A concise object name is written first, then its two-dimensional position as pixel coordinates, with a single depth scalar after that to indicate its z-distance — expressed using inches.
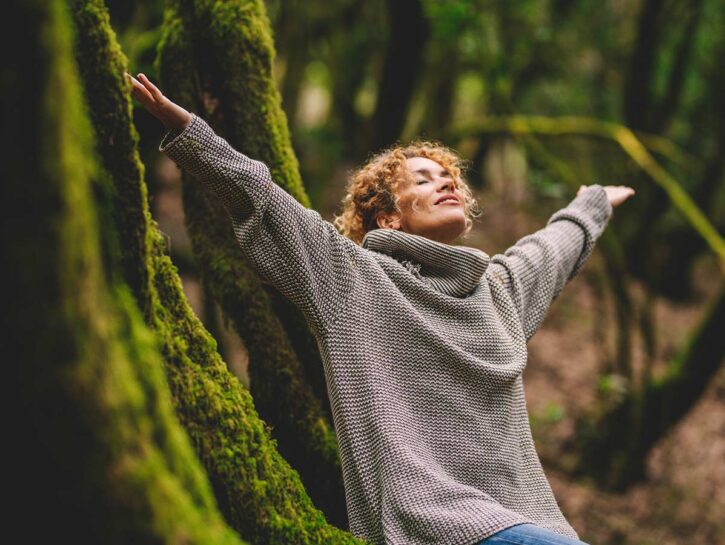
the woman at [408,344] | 81.7
